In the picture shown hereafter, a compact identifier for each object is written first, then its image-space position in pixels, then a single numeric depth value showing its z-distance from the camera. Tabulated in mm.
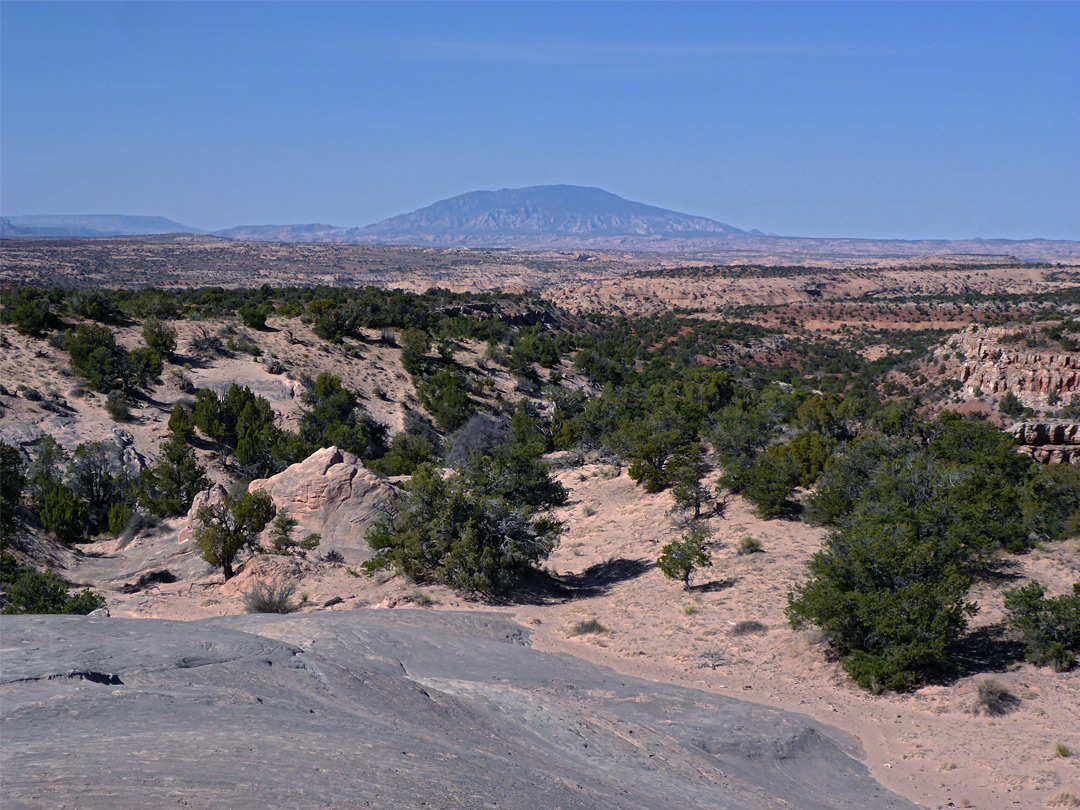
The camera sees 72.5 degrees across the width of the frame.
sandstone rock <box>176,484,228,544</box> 20359
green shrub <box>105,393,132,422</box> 31047
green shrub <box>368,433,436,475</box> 30141
